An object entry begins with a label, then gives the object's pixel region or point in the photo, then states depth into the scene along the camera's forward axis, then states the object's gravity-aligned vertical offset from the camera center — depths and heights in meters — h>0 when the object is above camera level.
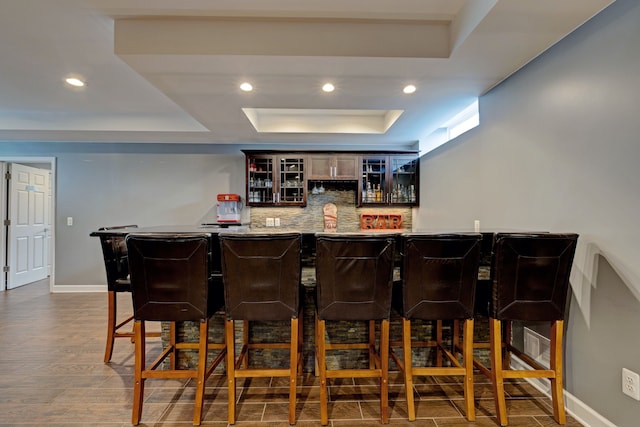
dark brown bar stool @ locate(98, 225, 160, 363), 2.35 -0.52
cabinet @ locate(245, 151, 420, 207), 4.28 +0.64
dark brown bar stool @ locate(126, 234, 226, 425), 1.59 -0.41
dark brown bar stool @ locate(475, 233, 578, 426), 1.60 -0.44
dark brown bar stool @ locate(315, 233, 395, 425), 1.58 -0.40
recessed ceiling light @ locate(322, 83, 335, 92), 2.39 +1.10
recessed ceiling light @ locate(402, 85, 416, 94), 2.42 +1.11
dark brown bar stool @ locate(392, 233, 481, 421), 1.62 -0.41
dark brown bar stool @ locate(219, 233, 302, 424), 1.58 -0.39
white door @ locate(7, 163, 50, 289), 4.53 -0.13
